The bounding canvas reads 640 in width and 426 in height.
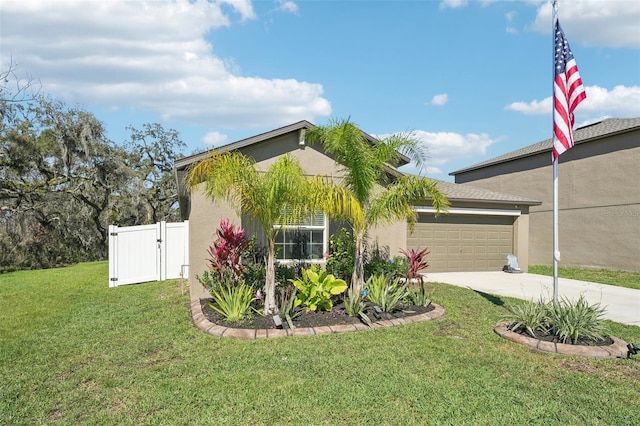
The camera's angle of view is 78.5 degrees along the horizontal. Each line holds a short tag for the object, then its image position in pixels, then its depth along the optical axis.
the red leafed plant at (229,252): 7.62
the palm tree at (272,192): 6.23
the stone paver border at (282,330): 5.68
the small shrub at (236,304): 6.22
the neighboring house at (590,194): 14.20
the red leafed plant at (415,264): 9.32
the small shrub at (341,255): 8.80
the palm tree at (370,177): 7.06
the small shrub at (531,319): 5.74
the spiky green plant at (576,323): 5.38
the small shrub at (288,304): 6.31
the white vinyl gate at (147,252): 11.23
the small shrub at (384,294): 6.95
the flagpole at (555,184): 6.08
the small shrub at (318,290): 6.76
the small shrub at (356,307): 6.57
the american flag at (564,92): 5.98
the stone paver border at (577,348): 5.05
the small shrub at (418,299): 7.38
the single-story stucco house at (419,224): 8.45
